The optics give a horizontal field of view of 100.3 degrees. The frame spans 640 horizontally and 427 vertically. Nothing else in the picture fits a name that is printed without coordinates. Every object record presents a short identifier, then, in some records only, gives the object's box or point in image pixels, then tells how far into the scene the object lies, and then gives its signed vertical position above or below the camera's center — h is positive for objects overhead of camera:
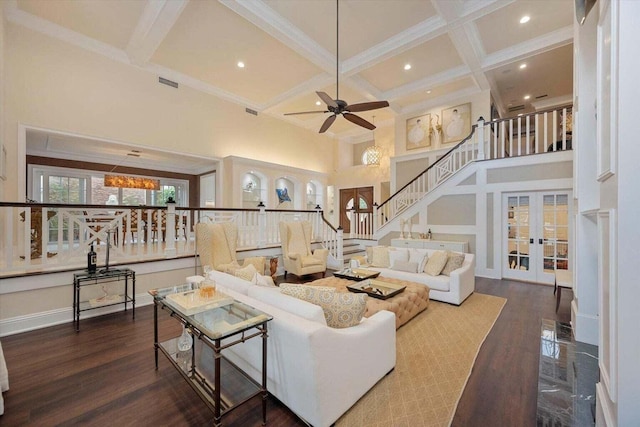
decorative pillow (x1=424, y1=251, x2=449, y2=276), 4.37 -0.80
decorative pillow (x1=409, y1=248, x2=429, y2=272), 4.66 -0.75
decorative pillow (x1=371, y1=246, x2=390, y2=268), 5.03 -0.81
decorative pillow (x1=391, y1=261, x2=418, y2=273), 4.63 -0.91
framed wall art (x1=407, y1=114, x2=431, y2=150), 8.03 +2.54
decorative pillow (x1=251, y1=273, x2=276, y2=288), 2.69 -0.69
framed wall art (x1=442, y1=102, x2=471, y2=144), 7.32 +2.58
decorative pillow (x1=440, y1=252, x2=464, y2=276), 4.36 -0.79
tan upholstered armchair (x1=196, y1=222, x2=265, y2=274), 4.43 -0.53
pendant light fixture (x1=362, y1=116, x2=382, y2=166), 9.08 +2.02
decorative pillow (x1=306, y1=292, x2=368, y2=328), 2.07 -0.73
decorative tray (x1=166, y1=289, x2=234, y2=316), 2.02 -0.71
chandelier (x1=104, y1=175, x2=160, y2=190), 6.90 +0.85
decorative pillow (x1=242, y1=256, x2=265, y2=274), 4.50 -0.81
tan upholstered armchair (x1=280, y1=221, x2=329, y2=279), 5.56 -0.84
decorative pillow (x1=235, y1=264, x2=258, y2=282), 2.80 -0.63
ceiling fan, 4.14 +1.70
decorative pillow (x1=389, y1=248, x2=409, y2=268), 4.88 -0.76
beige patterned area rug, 1.88 -1.41
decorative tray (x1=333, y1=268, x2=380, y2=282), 4.20 -0.97
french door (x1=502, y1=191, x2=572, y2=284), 5.27 -0.40
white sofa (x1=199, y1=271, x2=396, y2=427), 1.71 -1.02
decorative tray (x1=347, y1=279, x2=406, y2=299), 3.41 -1.00
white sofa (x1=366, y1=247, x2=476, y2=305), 4.09 -1.07
